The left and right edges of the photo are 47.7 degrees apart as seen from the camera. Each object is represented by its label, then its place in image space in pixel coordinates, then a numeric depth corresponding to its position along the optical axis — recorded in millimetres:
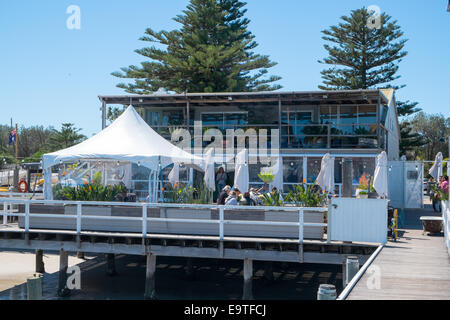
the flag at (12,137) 37769
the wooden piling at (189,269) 14438
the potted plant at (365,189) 11297
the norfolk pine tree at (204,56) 30266
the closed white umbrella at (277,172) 16641
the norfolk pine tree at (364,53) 34281
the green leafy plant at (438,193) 15180
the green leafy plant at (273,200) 12065
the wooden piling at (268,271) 14098
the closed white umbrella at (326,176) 15648
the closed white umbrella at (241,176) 13398
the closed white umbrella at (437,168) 19562
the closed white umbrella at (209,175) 13859
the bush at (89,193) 13094
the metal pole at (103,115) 20688
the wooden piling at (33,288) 9078
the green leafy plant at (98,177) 16925
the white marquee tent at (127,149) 12820
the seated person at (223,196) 12781
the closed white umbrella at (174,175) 15910
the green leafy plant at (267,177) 15858
